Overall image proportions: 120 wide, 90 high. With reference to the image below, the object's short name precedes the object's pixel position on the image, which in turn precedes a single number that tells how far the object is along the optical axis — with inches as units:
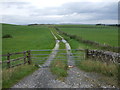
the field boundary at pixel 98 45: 623.8
